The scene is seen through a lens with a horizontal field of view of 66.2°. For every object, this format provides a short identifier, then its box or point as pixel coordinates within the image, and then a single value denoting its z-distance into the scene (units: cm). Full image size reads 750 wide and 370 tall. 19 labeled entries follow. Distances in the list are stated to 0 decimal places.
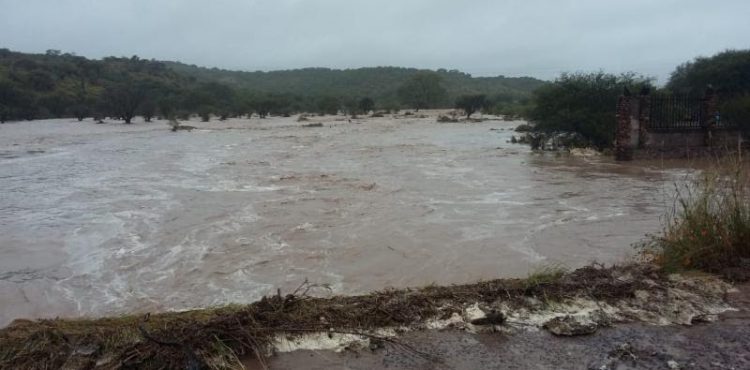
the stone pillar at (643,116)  1988
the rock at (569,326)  399
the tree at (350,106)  6601
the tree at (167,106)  5600
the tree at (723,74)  3225
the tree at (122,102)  4895
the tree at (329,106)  6731
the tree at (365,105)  6682
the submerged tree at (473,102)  6657
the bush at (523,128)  3236
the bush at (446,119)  5029
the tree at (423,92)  8975
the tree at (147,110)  5219
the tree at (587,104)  2388
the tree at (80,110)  5277
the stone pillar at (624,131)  1981
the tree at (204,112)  5338
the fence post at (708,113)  2048
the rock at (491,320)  411
